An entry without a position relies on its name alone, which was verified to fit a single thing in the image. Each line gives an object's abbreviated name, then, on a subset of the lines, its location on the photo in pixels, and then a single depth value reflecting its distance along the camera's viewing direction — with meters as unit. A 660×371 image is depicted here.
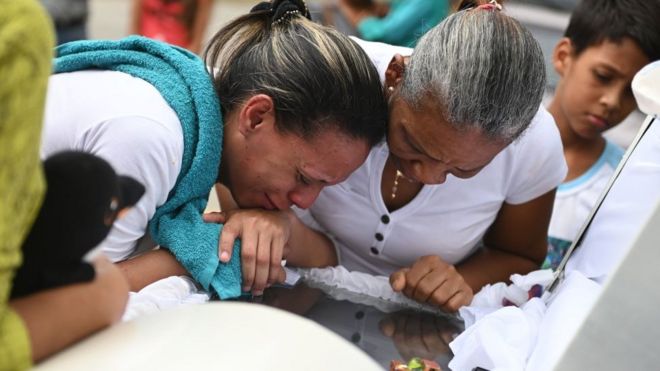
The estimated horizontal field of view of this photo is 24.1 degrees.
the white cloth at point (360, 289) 1.94
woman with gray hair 1.82
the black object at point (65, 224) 1.38
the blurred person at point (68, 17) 2.83
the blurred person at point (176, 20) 3.44
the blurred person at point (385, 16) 2.59
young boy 2.28
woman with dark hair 1.78
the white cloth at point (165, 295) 1.67
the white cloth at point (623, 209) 1.90
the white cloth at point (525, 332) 1.73
